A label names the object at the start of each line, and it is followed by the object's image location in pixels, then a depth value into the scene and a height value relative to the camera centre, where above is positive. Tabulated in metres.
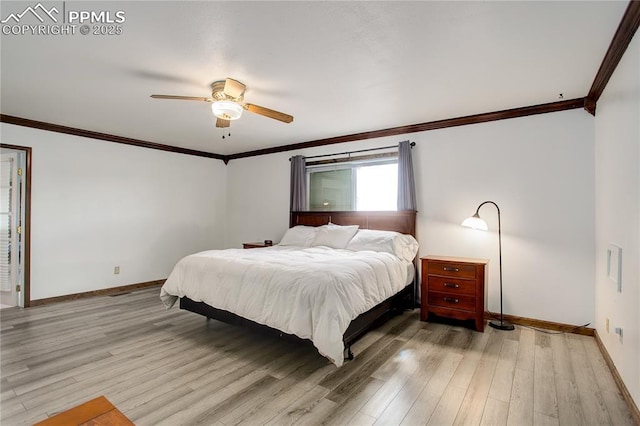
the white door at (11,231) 4.05 -0.23
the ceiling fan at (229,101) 2.66 +1.00
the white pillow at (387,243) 3.74 -0.36
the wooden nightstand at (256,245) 5.26 -0.53
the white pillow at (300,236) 4.53 -0.33
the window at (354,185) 4.46 +0.43
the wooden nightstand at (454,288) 3.22 -0.79
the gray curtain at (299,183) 5.20 +0.51
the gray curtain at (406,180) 4.10 +0.44
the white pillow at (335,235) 4.14 -0.29
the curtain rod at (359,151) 4.17 +0.93
